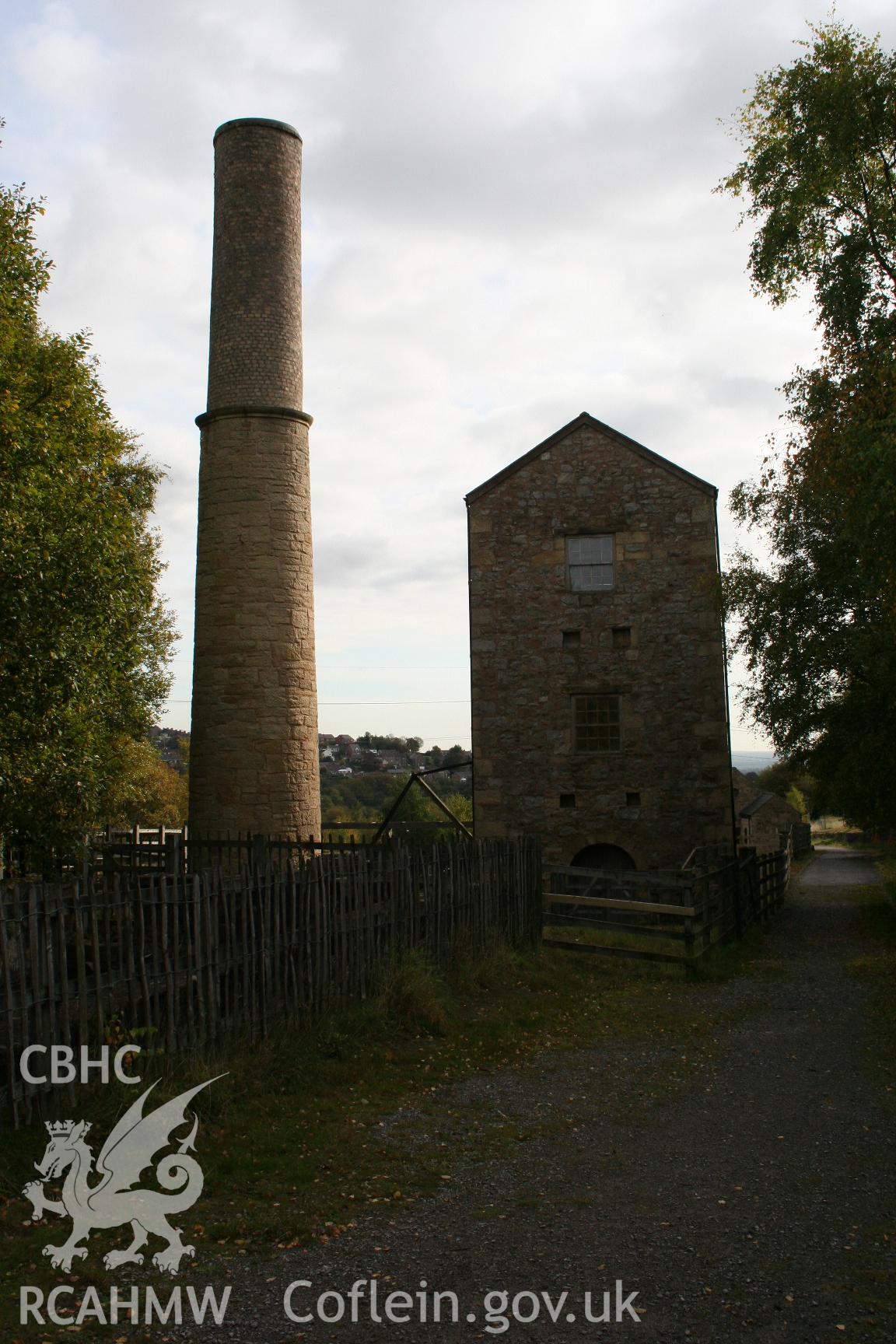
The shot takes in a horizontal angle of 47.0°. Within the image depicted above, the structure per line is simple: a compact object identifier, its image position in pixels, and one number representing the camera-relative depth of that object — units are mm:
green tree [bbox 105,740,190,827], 25312
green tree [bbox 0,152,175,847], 11312
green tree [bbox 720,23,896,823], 11672
